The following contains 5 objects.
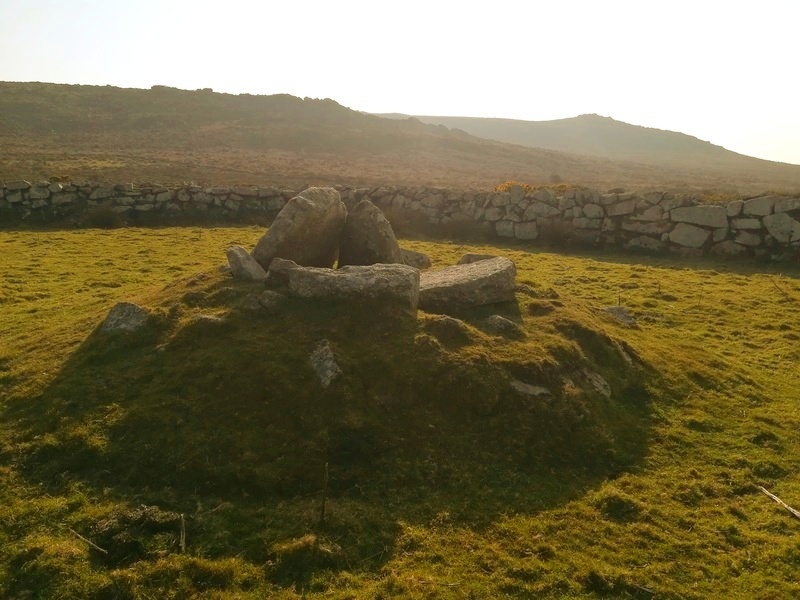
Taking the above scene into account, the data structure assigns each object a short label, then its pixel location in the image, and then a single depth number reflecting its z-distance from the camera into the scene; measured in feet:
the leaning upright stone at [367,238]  33.01
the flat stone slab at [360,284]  25.79
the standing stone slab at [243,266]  29.37
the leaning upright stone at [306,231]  31.22
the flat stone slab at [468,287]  29.01
